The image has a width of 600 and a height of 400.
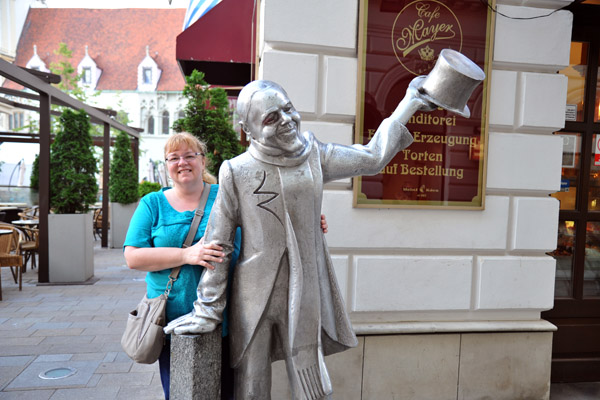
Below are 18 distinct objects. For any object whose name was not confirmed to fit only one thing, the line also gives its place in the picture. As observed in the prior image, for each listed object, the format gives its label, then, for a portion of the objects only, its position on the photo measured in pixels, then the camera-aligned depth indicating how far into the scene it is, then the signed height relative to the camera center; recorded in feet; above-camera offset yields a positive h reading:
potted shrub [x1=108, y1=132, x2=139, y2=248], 41.09 -1.60
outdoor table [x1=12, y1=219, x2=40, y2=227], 29.14 -3.68
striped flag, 15.24 +6.05
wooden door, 12.66 -1.11
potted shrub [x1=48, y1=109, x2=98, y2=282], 25.09 -1.82
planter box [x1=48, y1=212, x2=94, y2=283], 24.95 -4.47
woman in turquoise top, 6.53 -0.91
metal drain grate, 12.76 -6.05
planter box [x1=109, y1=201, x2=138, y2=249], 40.24 -4.76
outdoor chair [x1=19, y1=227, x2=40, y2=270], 26.85 -4.72
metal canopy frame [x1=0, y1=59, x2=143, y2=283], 21.37 +3.77
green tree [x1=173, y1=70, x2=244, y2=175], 16.40 +2.01
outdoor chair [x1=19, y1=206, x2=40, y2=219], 40.21 -4.04
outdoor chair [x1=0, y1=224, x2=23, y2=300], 21.75 -4.43
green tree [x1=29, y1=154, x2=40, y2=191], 41.53 -0.83
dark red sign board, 10.71 +1.86
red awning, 13.89 +4.38
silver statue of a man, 5.67 -0.91
